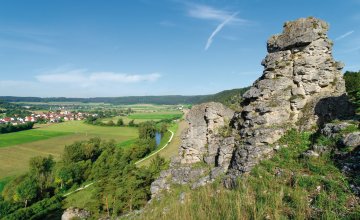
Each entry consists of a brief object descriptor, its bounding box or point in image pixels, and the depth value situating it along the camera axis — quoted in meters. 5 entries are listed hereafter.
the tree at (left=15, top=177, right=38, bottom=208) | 41.69
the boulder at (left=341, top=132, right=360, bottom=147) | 13.01
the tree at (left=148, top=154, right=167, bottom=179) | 33.28
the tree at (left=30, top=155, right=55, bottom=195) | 49.17
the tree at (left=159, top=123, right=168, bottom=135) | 106.16
